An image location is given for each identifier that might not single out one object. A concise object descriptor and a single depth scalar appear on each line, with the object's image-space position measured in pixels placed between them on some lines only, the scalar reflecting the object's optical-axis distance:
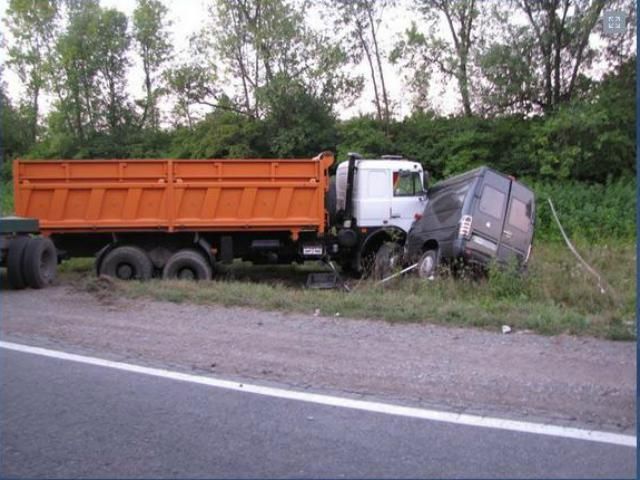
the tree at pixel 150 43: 30.80
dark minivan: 10.62
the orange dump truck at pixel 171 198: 11.98
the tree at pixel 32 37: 26.92
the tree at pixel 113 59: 30.48
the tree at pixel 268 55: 25.92
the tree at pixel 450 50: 23.11
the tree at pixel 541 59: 21.27
